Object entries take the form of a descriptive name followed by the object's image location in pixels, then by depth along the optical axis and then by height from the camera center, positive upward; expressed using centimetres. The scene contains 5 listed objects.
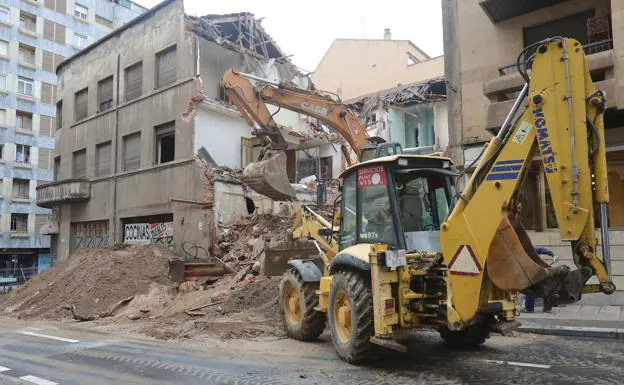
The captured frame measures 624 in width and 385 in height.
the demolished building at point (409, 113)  2217 +581
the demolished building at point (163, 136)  1947 +460
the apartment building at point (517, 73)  1120 +432
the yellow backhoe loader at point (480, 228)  498 +12
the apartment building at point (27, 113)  3794 +1002
